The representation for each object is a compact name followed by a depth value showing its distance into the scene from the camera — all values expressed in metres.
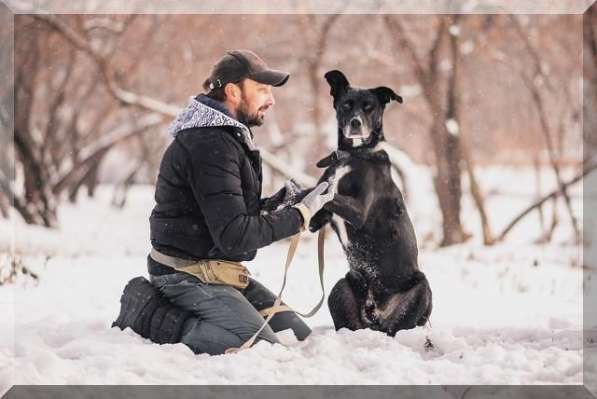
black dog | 8.53
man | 7.47
